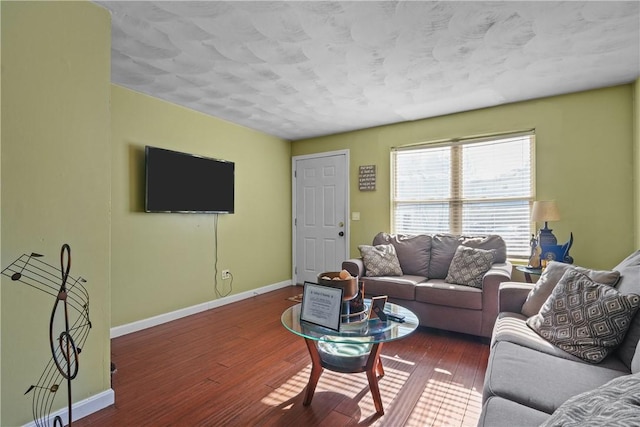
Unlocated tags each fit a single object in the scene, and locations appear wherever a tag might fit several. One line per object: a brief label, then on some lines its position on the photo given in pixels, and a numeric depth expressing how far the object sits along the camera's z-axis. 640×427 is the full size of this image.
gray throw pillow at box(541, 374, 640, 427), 0.62
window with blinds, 3.58
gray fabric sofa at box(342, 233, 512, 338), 2.85
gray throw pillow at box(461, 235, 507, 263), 3.32
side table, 3.03
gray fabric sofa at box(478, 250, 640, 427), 0.74
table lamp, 3.06
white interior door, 4.80
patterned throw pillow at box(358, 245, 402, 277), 3.53
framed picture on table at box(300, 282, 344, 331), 1.79
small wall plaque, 4.53
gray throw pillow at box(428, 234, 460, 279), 3.52
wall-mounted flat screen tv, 3.27
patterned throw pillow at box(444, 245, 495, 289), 3.07
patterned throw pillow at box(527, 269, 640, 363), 1.54
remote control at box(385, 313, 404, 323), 2.06
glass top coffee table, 1.80
